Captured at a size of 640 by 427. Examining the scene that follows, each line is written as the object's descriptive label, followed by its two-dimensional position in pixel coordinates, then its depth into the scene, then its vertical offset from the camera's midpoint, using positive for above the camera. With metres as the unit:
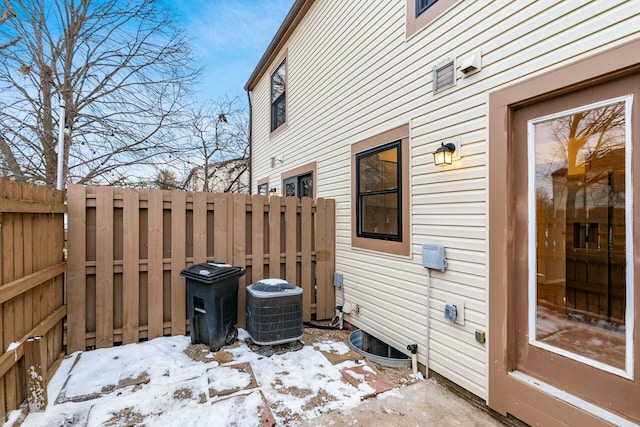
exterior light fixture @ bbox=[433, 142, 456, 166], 2.84 +0.56
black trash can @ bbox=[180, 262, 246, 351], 3.53 -1.12
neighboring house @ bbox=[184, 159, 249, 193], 12.28 +1.58
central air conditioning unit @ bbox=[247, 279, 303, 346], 3.54 -1.23
